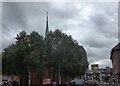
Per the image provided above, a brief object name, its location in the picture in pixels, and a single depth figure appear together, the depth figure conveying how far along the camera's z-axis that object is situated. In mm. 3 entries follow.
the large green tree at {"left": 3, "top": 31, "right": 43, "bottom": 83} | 17554
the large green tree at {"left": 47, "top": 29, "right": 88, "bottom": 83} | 18633
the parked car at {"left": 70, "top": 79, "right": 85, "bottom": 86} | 12035
